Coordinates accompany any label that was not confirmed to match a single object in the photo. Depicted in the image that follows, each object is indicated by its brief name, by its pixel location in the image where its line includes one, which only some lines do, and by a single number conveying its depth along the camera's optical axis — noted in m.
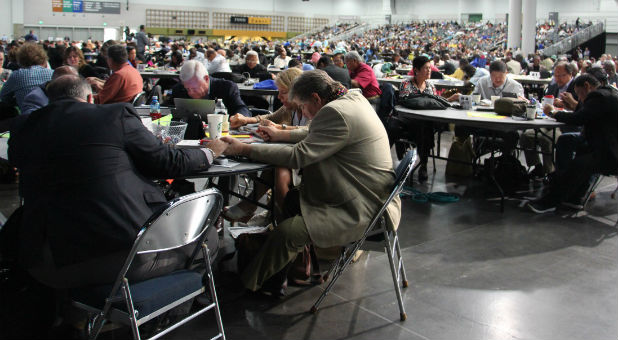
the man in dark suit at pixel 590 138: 4.04
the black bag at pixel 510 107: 4.47
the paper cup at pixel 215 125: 2.86
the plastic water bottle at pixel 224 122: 3.18
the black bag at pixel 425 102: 4.89
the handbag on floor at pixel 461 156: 5.48
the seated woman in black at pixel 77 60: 6.81
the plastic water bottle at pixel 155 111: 3.24
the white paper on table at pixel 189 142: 2.82
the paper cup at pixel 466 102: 4.98
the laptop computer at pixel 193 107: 3.32
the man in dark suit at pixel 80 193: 1.85
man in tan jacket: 2.50
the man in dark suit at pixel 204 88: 3.74
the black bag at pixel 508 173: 4.95
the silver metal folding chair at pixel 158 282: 1.78
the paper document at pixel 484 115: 4.52
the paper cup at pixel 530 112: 4.39
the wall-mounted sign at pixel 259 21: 33.78
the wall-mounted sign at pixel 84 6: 27.83
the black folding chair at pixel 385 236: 2.46
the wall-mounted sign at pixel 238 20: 33.22
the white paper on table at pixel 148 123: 2.78
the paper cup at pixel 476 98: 5.25
